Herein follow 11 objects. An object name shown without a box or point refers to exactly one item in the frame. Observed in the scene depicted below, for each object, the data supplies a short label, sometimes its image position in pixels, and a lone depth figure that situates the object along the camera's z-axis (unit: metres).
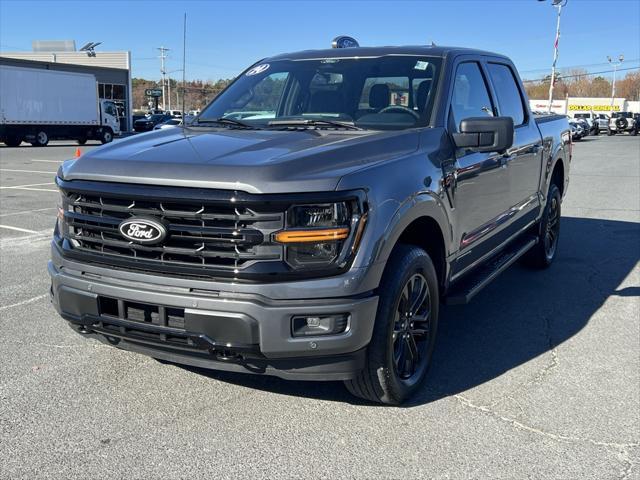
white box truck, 30.41
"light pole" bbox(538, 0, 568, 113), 40.31
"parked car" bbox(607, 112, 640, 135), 54.47
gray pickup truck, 2.88
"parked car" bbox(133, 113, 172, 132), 41.56
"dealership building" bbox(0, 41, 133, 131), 45.16
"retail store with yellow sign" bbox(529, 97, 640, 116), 87.25
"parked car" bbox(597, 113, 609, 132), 54.31
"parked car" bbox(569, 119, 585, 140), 40.30
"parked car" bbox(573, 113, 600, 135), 52.00
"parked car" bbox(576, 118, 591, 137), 41.67
